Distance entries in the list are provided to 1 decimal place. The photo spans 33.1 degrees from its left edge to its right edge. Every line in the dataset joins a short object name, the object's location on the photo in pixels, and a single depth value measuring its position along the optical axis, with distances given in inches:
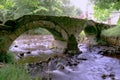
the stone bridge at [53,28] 370.0
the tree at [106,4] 450.8
